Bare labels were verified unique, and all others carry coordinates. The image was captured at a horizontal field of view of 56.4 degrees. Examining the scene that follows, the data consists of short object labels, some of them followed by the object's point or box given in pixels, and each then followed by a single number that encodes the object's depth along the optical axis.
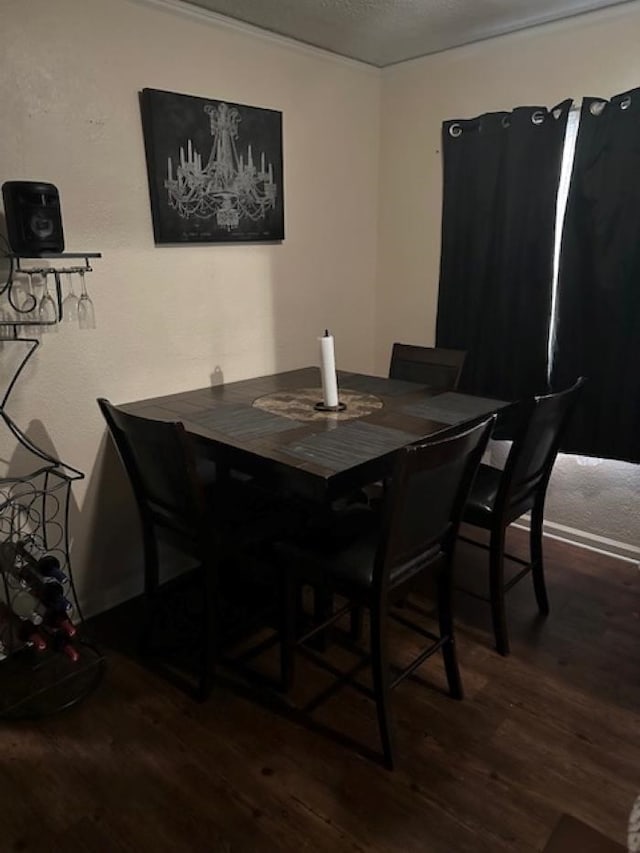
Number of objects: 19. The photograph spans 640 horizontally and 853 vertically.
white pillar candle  2.05
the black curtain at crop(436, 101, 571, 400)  2.59
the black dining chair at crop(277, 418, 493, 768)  1.48
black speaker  1.76
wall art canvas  2.22
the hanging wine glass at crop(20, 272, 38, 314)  1.98
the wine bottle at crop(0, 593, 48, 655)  1.80
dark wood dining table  1.63
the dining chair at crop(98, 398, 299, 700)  1.69
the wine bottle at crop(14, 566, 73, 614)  1.77
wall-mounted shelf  1.94
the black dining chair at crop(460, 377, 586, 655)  1.91
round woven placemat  2.09
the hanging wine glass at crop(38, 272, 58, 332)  2.03
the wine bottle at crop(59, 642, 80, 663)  1.78
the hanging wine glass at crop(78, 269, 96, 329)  2.13
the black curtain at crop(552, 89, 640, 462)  2.36
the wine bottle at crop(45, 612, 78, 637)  1.79
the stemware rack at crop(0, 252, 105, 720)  1.86
